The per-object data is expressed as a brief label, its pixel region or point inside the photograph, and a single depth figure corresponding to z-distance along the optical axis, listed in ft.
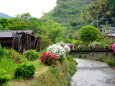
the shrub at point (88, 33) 130.75
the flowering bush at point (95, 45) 117.48
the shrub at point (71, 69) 67.69
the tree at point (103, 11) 208.55
